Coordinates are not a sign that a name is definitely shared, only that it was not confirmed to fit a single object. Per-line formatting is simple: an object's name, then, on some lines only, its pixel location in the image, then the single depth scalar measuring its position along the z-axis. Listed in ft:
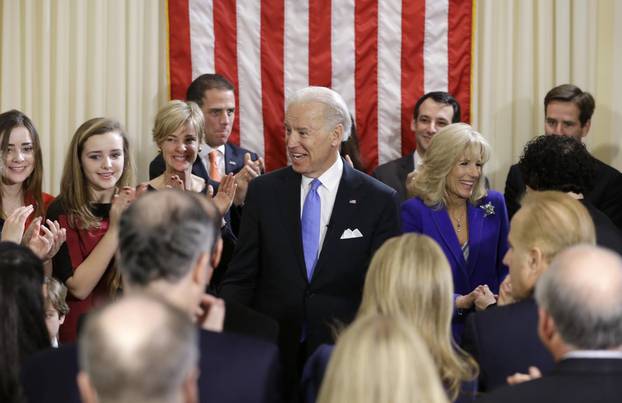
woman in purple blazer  31.50
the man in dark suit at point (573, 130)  36.78
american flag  40.81
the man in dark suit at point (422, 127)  38.22
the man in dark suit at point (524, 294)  19.36
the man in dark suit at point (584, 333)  15.37
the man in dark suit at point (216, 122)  38.01
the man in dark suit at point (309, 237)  27.91
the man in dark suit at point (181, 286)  15.40
